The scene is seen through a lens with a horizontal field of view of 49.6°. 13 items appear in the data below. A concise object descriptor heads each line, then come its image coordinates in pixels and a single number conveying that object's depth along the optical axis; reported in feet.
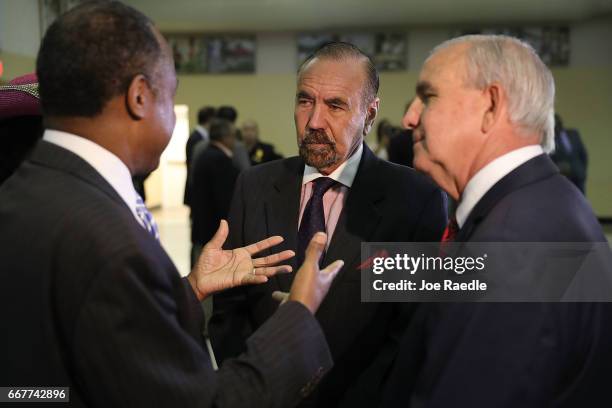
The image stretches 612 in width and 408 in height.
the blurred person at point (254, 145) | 28.22
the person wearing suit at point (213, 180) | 18.65
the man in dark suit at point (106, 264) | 3.58
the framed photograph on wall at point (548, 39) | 41.29
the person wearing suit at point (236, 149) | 20.08
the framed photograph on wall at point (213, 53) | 44.60
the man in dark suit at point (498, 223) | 3.89
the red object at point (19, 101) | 5.56
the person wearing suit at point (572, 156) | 23.21
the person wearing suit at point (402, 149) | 16.96
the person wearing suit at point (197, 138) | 21.36
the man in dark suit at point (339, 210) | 6.36
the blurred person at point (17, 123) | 5.57
